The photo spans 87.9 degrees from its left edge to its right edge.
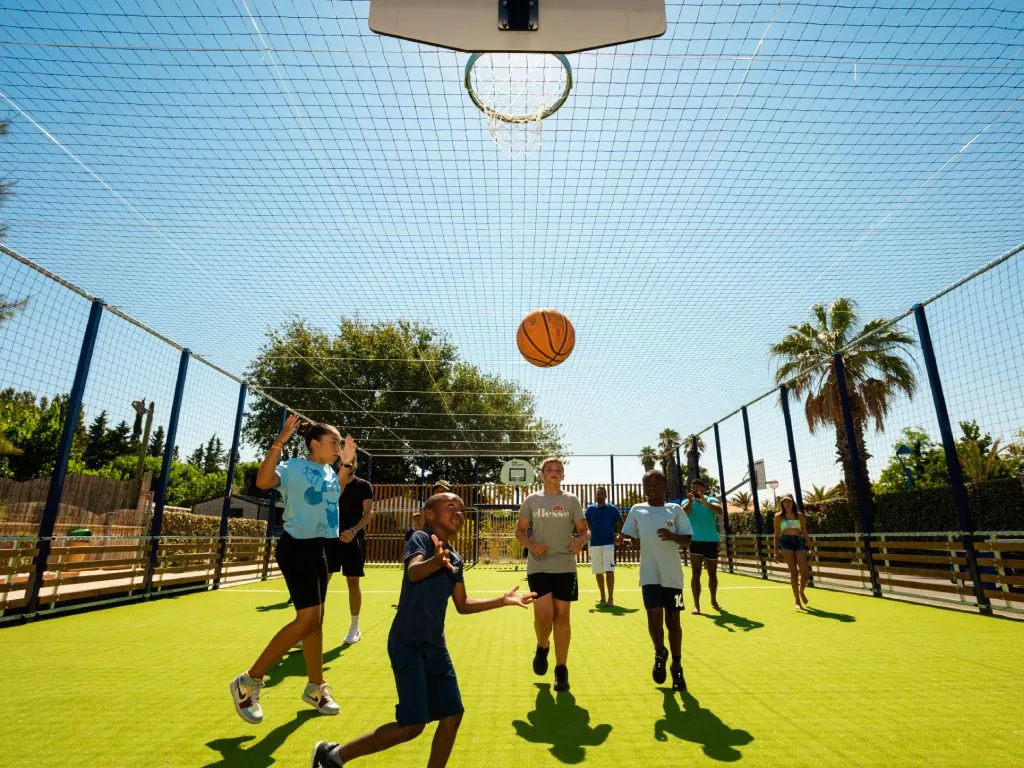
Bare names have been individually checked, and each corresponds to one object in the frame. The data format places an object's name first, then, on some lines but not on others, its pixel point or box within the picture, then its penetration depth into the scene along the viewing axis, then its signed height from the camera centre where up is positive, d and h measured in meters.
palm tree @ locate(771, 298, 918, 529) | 17.70 +5.04
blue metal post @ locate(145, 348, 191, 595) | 8.38 +0.86
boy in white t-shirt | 3.88 -0.28
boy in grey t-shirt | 4.05 -0.20
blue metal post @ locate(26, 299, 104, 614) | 6.32 +0.79
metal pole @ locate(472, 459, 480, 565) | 17.67 -0.05
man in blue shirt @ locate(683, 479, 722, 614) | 7.48 -0.19
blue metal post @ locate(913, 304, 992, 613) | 6.84 +0.85
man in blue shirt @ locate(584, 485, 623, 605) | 8.32 -0.19
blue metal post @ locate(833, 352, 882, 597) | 8.70 +0.88
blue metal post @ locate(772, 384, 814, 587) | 10.54 +1.61
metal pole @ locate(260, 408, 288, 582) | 11.79 -0.35
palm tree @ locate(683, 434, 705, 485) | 15.36 +1.98
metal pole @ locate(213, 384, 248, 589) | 10.14 +0.21
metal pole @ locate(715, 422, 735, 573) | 12.48 +0.10
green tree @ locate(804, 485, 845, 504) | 36.53 +2.18
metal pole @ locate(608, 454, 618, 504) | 18.81 +1.12
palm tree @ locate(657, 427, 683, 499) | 18.78 +1.89
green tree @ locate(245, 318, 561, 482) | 31.12 +7.56
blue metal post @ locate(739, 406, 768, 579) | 12.28 +0.48
